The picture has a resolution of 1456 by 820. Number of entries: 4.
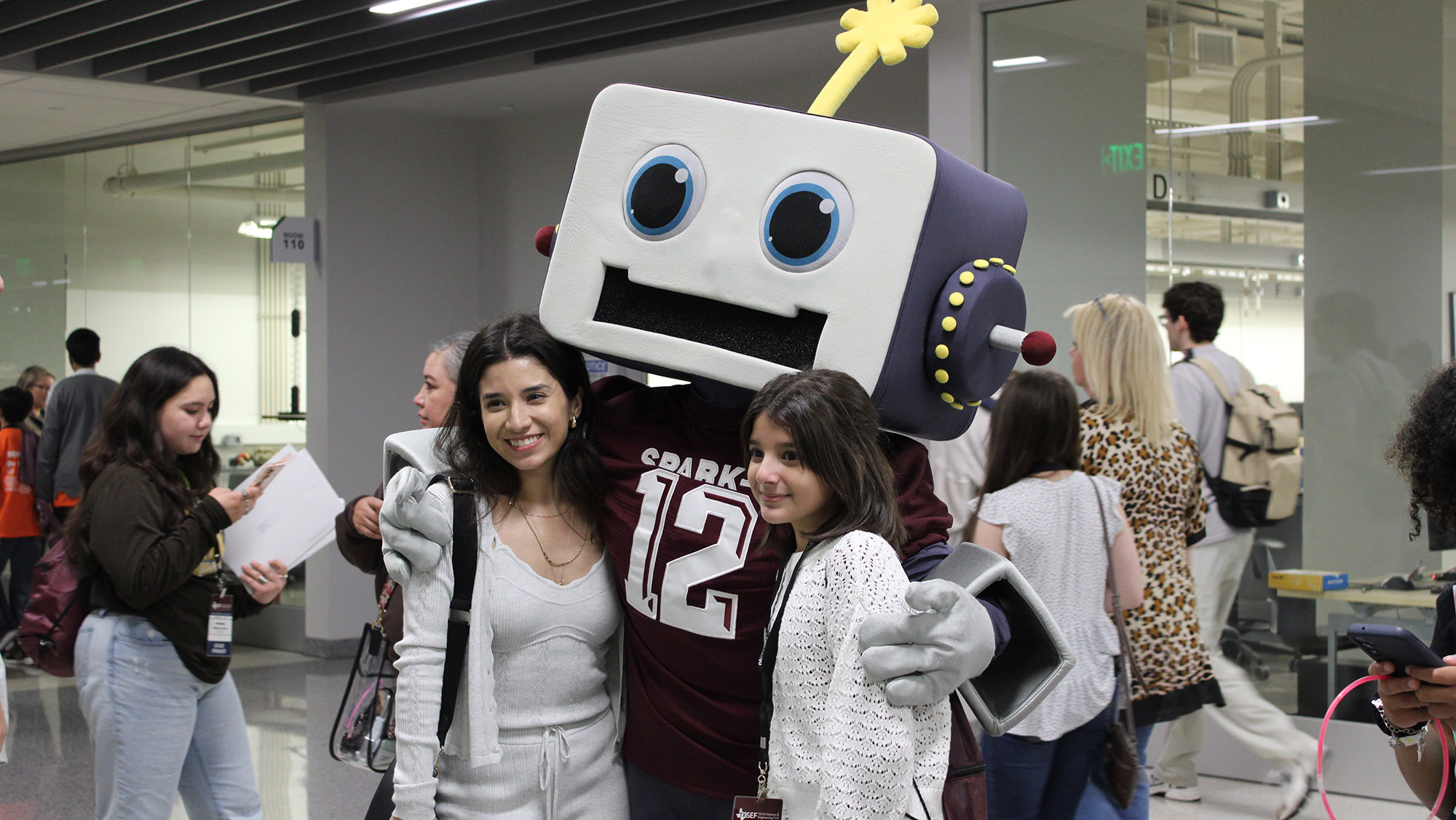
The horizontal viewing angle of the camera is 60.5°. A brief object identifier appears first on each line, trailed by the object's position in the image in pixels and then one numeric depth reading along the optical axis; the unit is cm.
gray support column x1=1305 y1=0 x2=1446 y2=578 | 430
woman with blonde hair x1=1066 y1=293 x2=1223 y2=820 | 303
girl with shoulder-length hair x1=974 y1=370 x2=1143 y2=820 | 263
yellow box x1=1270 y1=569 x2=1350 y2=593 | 445
